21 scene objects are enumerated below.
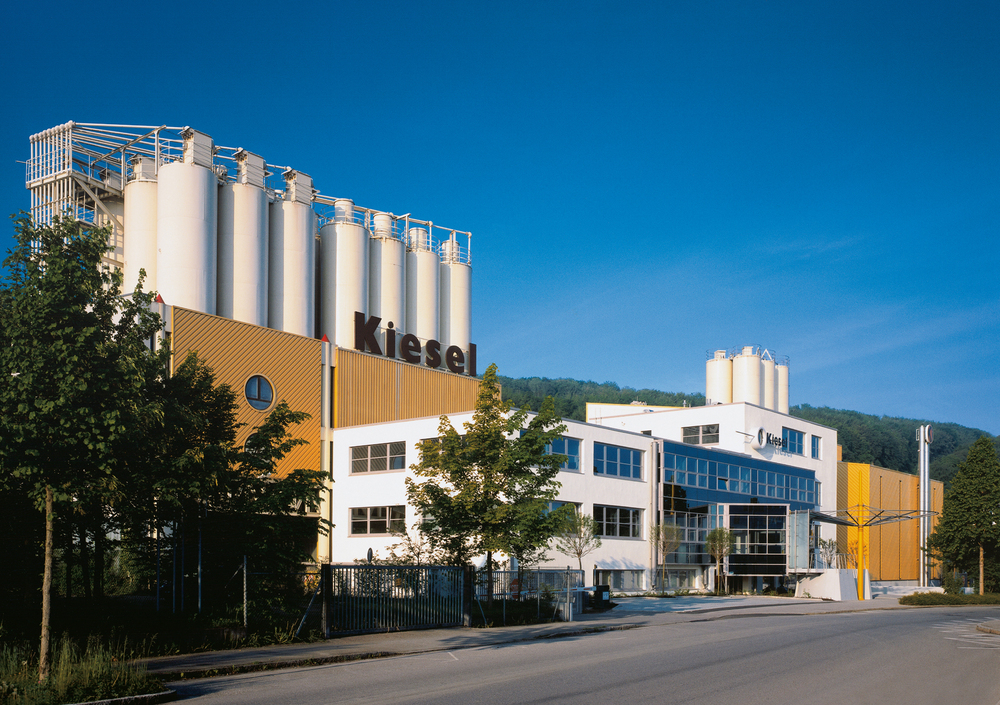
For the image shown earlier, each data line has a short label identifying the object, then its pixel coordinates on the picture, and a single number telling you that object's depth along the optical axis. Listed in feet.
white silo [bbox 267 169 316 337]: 186.09
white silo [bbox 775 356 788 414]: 316.60
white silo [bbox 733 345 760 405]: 300.20
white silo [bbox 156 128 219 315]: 166.30
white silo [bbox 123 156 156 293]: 175.01
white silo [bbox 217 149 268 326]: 176.14
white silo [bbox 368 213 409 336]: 213.25
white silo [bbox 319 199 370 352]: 199.62
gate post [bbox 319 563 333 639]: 67.41
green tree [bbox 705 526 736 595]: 168.25
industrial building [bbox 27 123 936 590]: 145.07
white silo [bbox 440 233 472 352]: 234.99
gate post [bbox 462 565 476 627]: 82.33
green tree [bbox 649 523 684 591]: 157.58
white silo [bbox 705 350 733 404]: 305.53
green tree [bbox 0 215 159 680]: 40.96
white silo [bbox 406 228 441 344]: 223.71
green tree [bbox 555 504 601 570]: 133.21
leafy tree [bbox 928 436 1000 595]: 172.45
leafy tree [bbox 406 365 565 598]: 84.33
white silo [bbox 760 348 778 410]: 306.55
